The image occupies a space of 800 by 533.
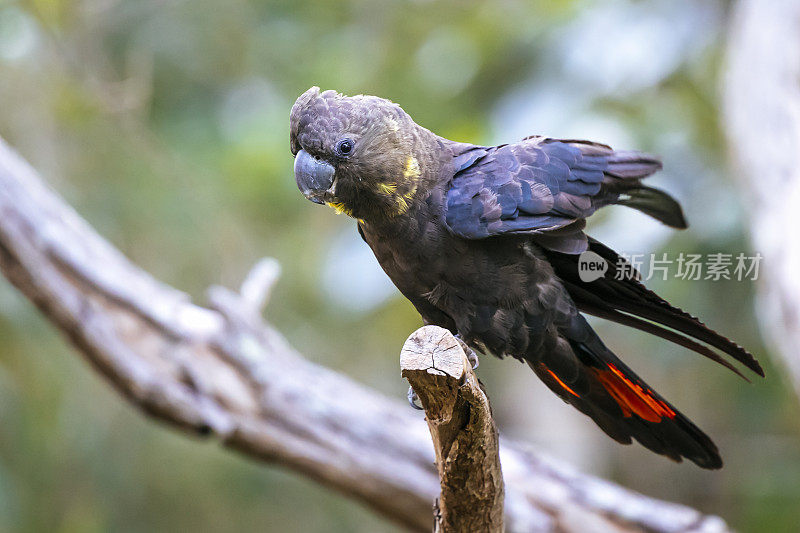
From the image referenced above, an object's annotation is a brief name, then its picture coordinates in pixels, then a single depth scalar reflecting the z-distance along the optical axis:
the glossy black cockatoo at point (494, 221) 4.12
